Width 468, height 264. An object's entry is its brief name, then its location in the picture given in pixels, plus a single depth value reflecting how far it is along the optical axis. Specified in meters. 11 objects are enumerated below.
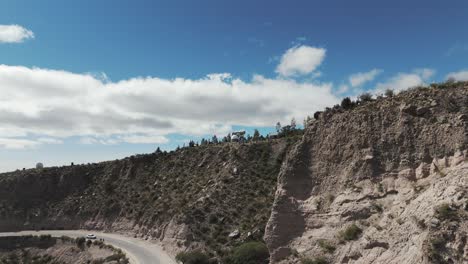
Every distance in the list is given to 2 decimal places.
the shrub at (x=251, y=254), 33.81
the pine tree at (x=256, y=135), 80.84
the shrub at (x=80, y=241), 55.35
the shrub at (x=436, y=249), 14.27
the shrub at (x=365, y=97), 25.53
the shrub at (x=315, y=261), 19.39
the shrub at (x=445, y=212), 15.22
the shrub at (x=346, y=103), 25.65
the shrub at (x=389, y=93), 24.34
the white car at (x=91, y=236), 57.28
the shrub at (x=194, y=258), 38.56
